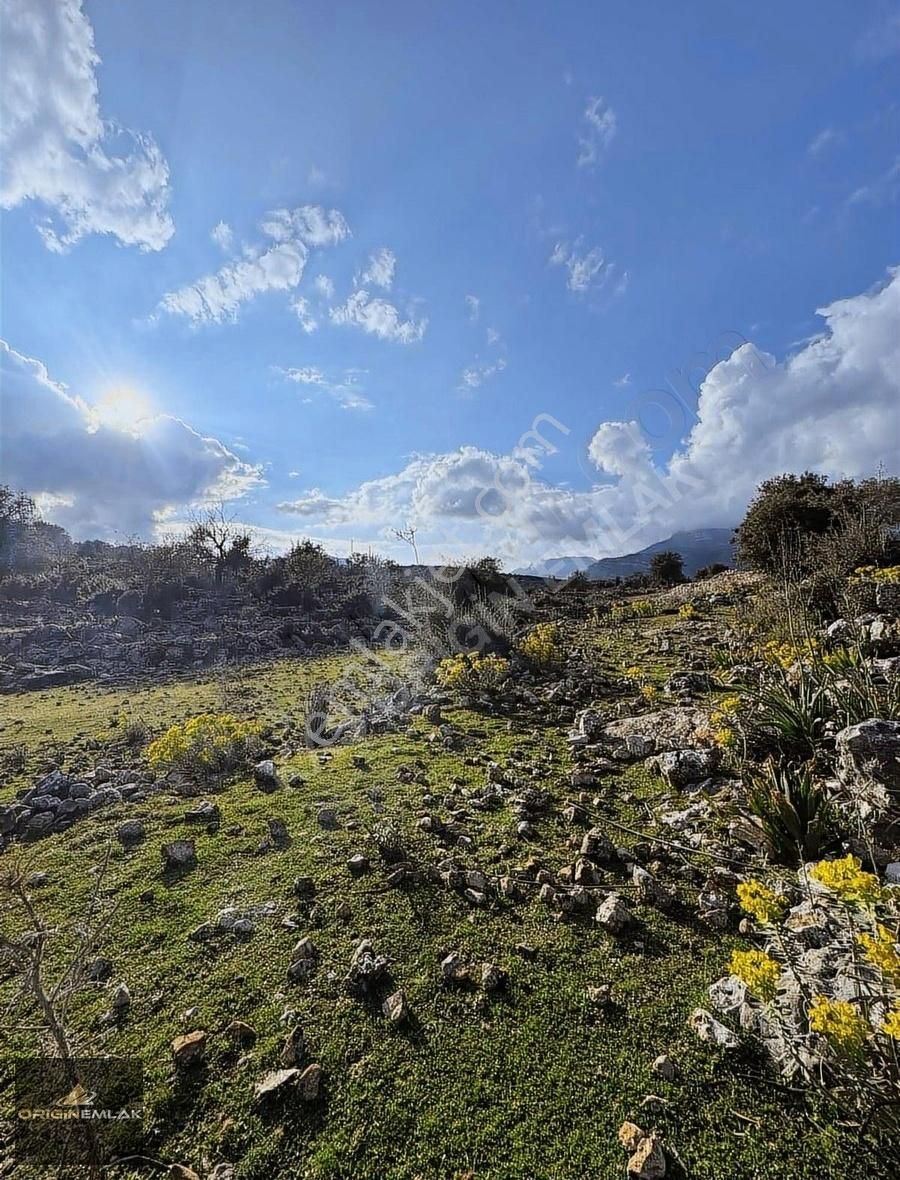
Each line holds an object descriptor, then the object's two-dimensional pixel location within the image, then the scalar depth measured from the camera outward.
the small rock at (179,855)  3.23
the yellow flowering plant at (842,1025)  1.41
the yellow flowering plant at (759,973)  1.58
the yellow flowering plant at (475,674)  6.67
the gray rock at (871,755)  2.70
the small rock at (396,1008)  2.05
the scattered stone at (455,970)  2.23
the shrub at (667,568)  24.27
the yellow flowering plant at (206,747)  4.60
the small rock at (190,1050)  1.90
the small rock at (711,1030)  1.80
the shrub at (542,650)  7.57
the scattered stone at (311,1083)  1.77
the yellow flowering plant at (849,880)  1.63
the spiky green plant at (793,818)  2.68
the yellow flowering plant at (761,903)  1.79
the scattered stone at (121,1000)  2.17
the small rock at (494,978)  2.17
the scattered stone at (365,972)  2.21
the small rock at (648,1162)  1.47
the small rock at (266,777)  4.33
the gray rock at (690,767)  3.73
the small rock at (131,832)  3.56
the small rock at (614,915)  2.46
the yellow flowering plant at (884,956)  1.41
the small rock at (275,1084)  1.78
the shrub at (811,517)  9.02
